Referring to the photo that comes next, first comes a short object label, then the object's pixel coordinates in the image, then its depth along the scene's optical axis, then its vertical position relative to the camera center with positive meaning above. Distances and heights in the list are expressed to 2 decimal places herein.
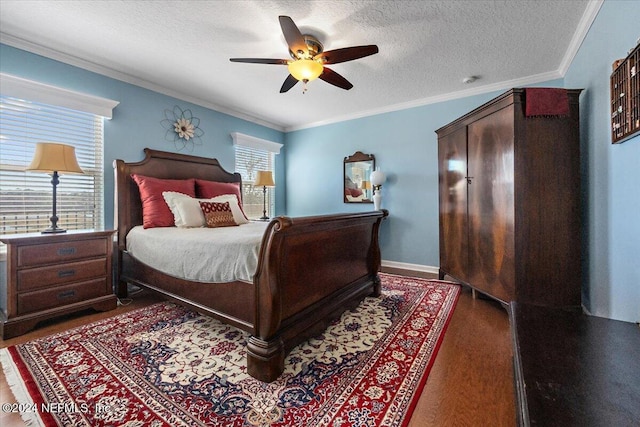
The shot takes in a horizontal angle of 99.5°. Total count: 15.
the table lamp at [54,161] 2.15 +0.44
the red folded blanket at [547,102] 2.15 +0.88
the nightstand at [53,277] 2.03 -0.52
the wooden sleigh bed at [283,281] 1.51 -0.50
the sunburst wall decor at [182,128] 3.50 +1.16
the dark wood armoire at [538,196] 2.17 +0.13
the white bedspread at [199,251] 1.65 -0.27
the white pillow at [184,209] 2.82 +0.06
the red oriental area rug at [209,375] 1.25 -0.91
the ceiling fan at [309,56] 2.03 +1.27
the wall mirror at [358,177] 4.39 +0.60
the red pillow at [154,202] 2.86 +0.13
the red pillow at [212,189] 3.44 +0.33
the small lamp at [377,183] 4.09 +0.46
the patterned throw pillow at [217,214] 2.86 +0.00
